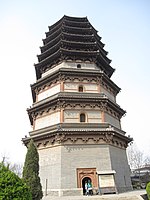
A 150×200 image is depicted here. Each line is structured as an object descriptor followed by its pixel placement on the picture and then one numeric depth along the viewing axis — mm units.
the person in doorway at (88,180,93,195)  15009
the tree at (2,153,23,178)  79675
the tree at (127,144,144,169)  51903
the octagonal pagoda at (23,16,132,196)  15508
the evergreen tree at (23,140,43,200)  11047
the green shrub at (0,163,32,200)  6293
